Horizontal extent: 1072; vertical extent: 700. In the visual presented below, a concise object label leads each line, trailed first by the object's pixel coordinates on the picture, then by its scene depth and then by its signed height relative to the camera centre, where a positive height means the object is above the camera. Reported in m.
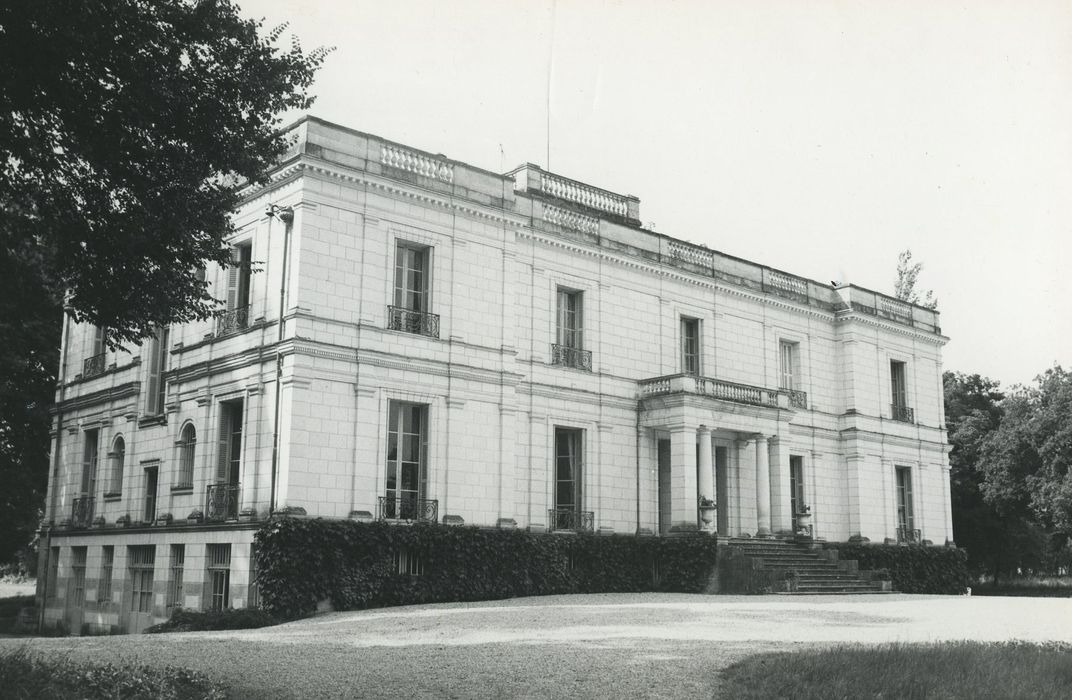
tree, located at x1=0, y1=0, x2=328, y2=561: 12.69 +5.14
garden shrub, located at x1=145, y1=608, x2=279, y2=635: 18.50 -1.71
